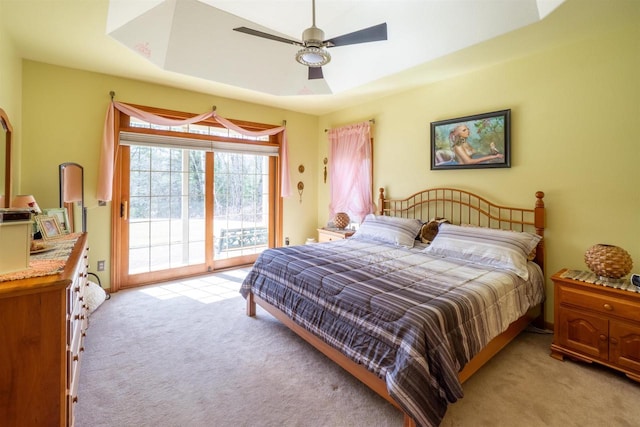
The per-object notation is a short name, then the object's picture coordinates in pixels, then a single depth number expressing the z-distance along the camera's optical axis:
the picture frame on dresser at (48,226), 2.17
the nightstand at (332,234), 4.07
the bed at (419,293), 1.50
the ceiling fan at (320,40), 1.96
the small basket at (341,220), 4.34
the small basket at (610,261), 2.08
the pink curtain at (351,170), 4.25
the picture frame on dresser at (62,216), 2.61
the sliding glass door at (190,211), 3.75
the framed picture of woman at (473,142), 2.93
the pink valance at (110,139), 3.36
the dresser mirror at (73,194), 2.95
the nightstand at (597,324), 1.94
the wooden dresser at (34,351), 1.11
